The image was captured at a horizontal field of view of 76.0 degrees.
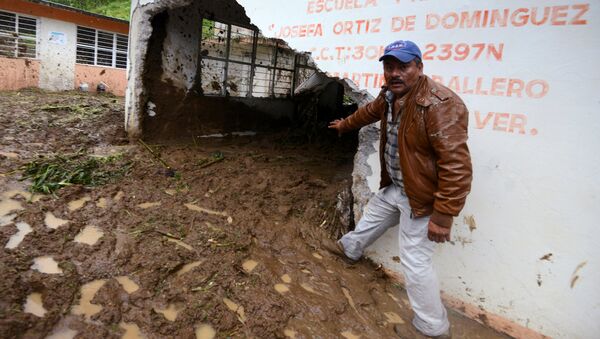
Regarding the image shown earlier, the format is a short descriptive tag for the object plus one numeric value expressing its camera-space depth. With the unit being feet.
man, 7.41
